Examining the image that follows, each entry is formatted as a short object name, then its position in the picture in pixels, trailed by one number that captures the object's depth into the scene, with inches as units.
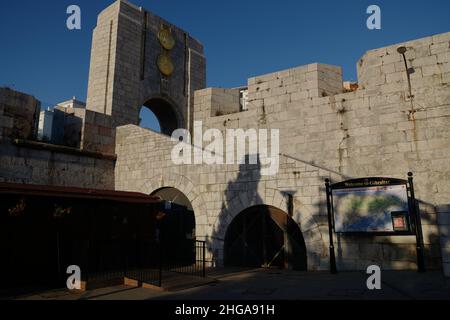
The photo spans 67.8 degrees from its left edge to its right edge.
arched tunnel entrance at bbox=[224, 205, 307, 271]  425.1
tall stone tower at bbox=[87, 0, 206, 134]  703.7
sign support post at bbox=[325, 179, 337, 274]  370.9
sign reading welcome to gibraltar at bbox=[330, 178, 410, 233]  356.2
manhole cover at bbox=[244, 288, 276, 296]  276.8
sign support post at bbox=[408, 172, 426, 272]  350.6
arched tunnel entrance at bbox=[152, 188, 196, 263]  509.7
